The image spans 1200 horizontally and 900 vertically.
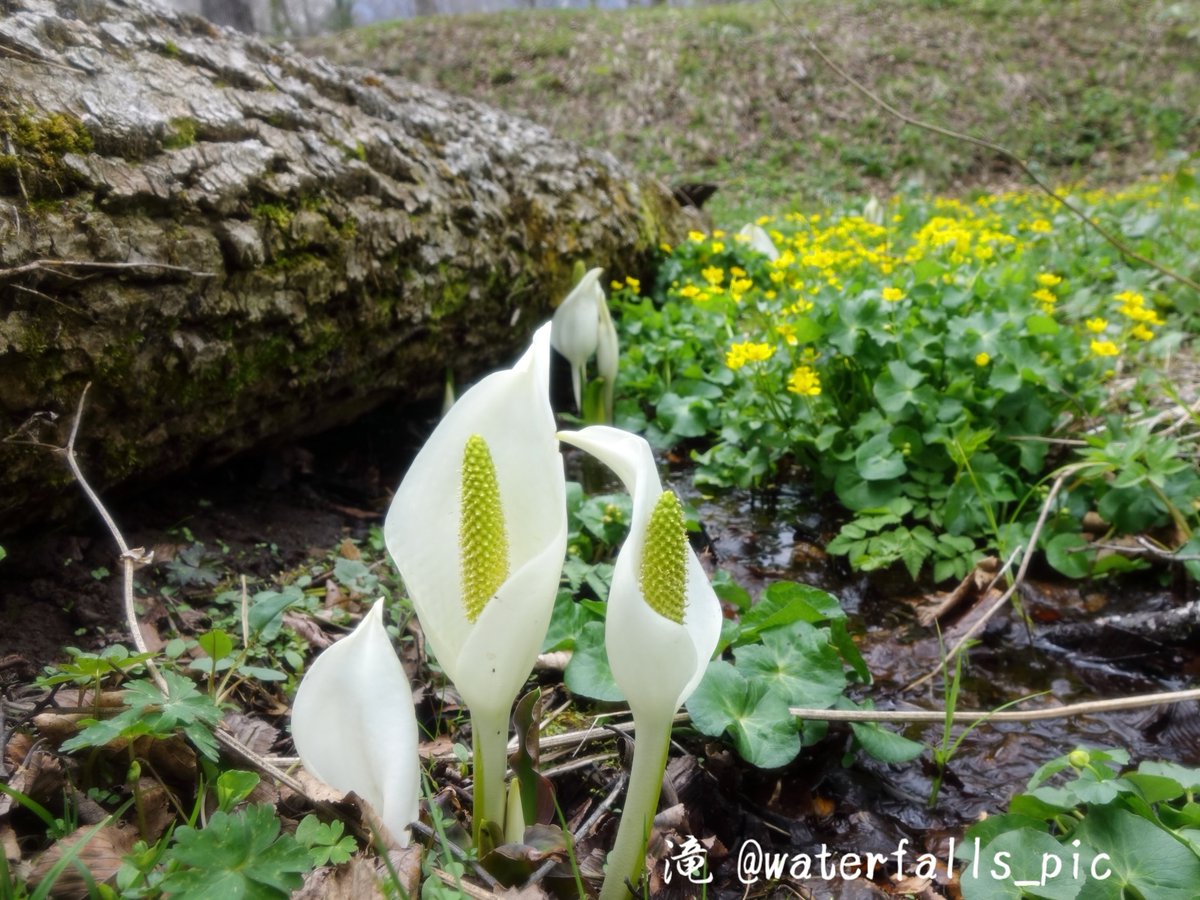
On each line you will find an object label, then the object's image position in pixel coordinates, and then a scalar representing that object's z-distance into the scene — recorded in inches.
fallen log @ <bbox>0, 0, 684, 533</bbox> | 16.1
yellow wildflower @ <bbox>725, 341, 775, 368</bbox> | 26.3
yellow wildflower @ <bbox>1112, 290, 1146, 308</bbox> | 27.9
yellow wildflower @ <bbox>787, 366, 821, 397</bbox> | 25.8
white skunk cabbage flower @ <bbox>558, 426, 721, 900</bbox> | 8.5
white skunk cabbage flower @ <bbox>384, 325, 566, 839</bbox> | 9.3
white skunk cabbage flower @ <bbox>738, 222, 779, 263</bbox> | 53.1
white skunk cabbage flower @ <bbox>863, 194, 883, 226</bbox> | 67.2
